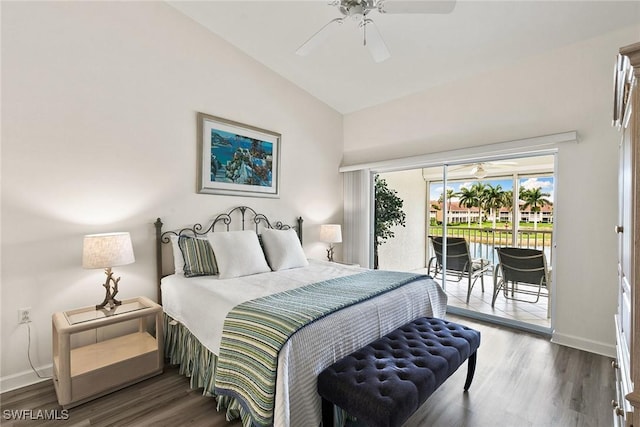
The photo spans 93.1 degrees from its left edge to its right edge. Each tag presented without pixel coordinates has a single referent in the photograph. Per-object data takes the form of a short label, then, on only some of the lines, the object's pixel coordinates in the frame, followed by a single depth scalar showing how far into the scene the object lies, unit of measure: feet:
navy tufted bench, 4.65
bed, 5.18
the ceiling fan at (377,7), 6.31
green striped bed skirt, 6.14
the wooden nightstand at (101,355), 6.59
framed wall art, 10.87
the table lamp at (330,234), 14.11
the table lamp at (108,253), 7.58
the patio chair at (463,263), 13.01
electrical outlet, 7.57
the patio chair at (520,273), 11.13
